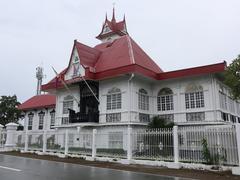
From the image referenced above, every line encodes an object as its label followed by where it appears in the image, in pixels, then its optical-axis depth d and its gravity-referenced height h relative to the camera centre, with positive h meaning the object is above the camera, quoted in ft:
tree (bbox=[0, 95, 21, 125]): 88.42 +4.14
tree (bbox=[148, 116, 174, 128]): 45.48 -0.24
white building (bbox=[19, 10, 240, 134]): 46.94 +7.64
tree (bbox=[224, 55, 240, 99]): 39.18 +8.82
